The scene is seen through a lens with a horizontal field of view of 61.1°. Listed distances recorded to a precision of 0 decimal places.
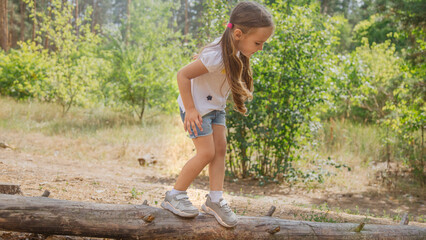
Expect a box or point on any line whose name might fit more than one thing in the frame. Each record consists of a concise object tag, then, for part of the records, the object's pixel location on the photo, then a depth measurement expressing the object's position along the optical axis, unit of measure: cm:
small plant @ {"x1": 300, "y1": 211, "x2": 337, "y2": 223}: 424
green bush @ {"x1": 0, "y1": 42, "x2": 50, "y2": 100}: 1499
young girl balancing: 264
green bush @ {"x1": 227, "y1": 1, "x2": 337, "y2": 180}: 696
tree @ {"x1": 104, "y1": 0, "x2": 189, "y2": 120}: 1326
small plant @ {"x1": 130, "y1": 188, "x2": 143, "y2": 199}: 448
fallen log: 245
